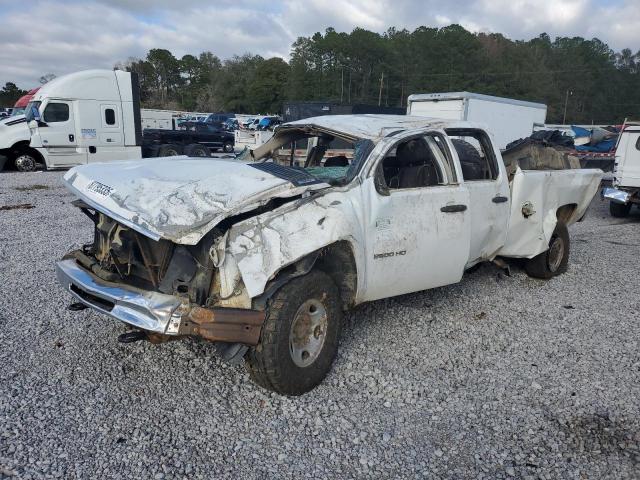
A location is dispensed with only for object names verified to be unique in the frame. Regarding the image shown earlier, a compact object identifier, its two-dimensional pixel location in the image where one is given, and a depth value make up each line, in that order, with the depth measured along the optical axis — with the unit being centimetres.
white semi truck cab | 1625
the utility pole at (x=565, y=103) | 7488
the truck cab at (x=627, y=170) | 1174
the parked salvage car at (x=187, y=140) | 1939
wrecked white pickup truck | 327
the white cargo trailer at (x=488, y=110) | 1530
